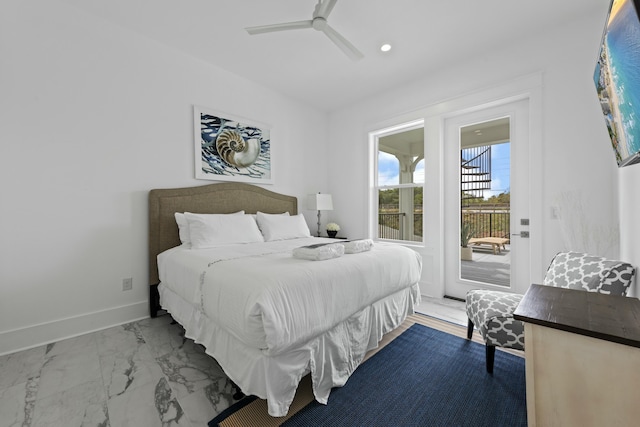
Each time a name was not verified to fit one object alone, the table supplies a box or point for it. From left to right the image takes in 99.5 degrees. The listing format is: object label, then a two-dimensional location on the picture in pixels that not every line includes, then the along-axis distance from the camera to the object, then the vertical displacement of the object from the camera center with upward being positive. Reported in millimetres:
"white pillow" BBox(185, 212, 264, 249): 2600 -179
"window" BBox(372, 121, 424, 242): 3633 +440
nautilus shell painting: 3127 +813
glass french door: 2818 +150
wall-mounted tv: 924 +560
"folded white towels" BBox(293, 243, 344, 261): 1893 -282
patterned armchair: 1503 -449
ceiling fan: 2049 +1503
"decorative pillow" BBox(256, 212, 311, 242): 3168 -170
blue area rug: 1423 -1074
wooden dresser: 855 -512
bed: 1366 -551
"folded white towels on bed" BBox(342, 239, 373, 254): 2199 -279
